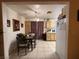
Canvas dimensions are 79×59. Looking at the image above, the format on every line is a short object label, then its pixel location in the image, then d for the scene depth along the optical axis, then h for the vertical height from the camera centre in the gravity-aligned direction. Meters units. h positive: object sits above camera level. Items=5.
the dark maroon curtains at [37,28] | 5.67 -0.03
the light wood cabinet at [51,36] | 5.14 -0.77
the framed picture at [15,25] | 3.08 +0.15
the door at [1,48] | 1.46 -0.52
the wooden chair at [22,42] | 2.66 -0.69
